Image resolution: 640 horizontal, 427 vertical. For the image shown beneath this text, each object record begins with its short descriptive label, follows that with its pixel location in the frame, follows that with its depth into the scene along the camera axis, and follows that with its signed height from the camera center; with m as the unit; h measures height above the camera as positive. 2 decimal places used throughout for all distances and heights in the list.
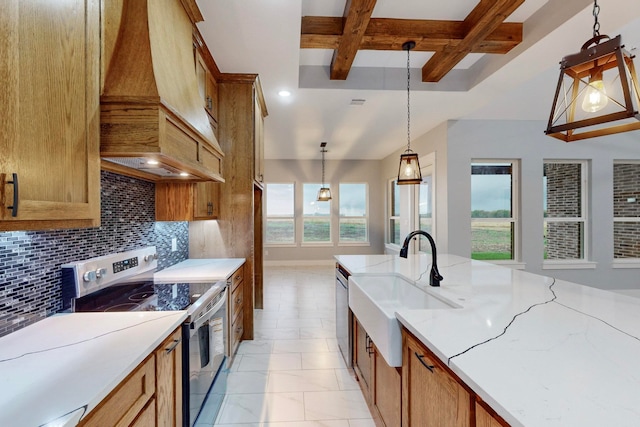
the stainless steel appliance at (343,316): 2.40 -0.93
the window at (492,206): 4.36 +0.10
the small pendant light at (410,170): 2.90 +0.45
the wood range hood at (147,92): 1.17 +0.55
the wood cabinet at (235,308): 2.39 -0.88
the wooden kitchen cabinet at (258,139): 3.06 +0.87
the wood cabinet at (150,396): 0.86 -0.65
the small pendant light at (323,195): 6.29 +0.41
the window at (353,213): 7.57 +0.01
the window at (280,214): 7.39 -0.01
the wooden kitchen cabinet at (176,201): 2.34 +0.11
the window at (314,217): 7.44 -0.09
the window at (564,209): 4.38 +0.05
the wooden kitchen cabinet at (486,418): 0.72 -0.54
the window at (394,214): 6.78 -0.02
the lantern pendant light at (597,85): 1.14 +0.57
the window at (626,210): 4.34 +0.03
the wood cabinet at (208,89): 2.29 +1.12
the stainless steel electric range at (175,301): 1.42 -0.50
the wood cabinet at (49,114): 0.76 +0.32
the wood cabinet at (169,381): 1.17 -0.74
